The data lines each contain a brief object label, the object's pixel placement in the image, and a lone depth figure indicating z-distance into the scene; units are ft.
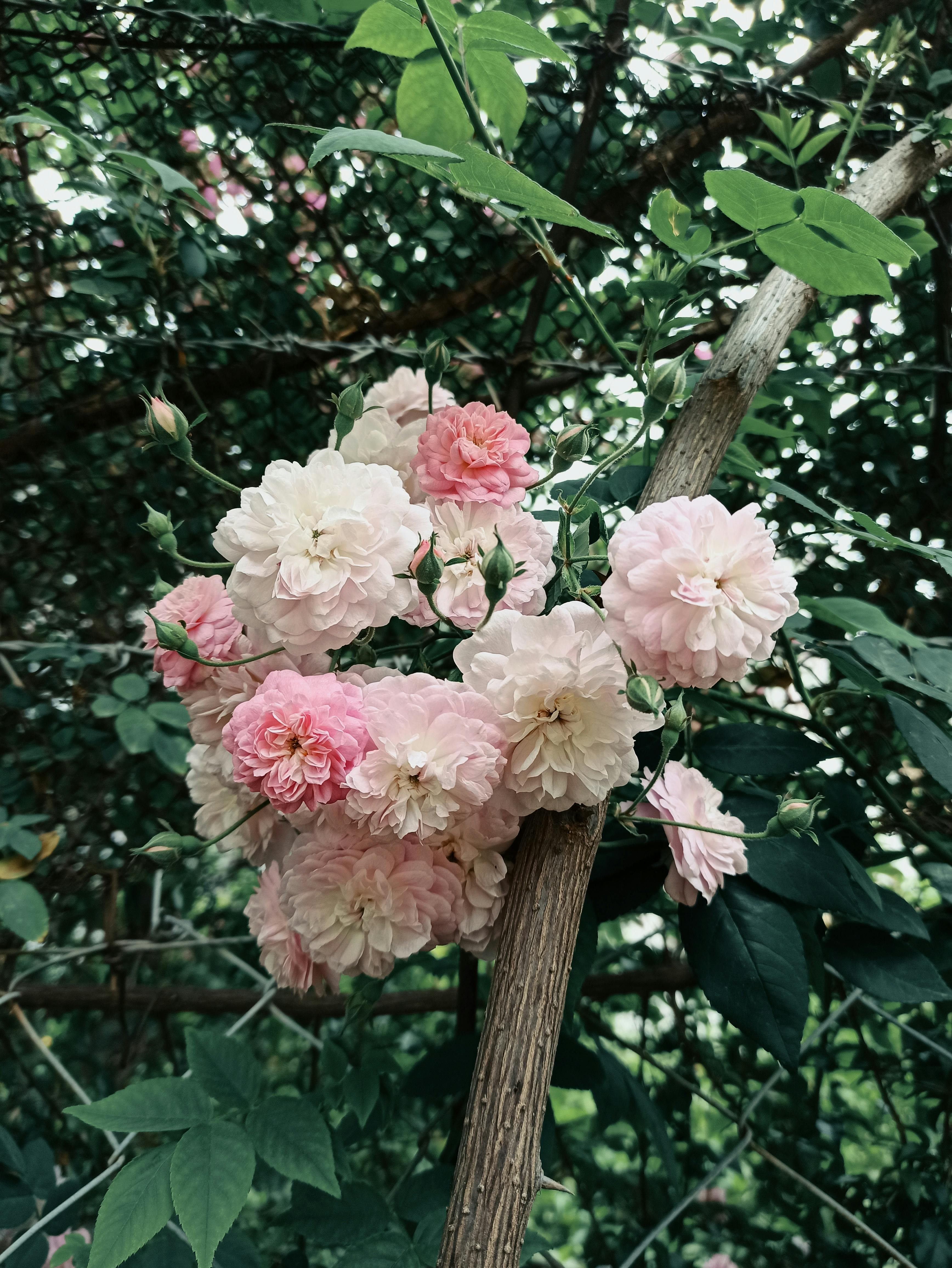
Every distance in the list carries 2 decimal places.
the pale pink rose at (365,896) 1.43
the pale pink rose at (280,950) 1.64
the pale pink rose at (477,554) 1.52
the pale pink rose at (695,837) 1.62
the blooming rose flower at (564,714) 1.34
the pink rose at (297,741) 1.33
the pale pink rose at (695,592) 1.28
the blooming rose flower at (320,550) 1.38
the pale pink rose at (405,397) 1.90
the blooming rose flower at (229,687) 1.58
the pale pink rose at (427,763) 1.32
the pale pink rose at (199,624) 1.59
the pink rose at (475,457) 1.59
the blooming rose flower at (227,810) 1.65
